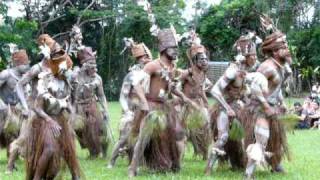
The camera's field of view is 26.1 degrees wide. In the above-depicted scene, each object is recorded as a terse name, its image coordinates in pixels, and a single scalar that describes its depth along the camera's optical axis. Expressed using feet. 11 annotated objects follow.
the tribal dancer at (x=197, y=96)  29.01
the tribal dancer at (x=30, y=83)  22.44
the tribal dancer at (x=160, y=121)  25.59
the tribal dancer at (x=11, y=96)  30.55
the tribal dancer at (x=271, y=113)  23.95
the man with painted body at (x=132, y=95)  25.41
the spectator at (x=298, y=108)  55.17
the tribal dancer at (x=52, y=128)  21.45
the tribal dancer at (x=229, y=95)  25.91
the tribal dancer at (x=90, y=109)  33.04
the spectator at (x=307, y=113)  55.42
